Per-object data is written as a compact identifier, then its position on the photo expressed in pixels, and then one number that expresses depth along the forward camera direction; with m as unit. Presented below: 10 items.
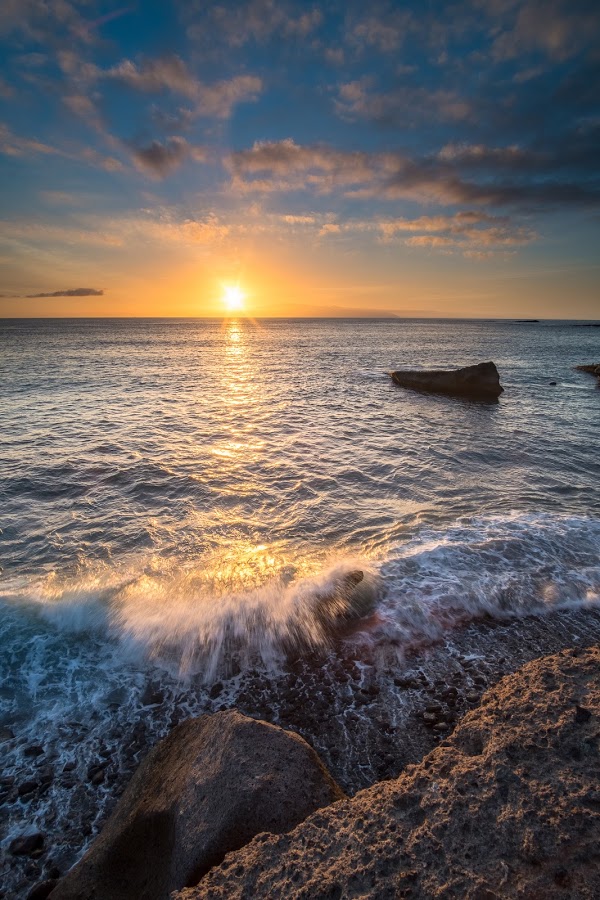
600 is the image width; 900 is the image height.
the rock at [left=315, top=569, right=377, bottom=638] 6.89
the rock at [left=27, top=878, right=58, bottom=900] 3.53
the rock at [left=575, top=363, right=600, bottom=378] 40.83
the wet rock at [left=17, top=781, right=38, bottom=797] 4.37
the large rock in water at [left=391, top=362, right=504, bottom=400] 28.56
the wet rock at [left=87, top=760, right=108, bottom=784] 4.52
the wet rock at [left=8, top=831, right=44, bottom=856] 3.87
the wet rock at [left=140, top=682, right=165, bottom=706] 5.51
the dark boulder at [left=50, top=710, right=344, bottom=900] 3.37
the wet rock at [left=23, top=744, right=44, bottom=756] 4.79
